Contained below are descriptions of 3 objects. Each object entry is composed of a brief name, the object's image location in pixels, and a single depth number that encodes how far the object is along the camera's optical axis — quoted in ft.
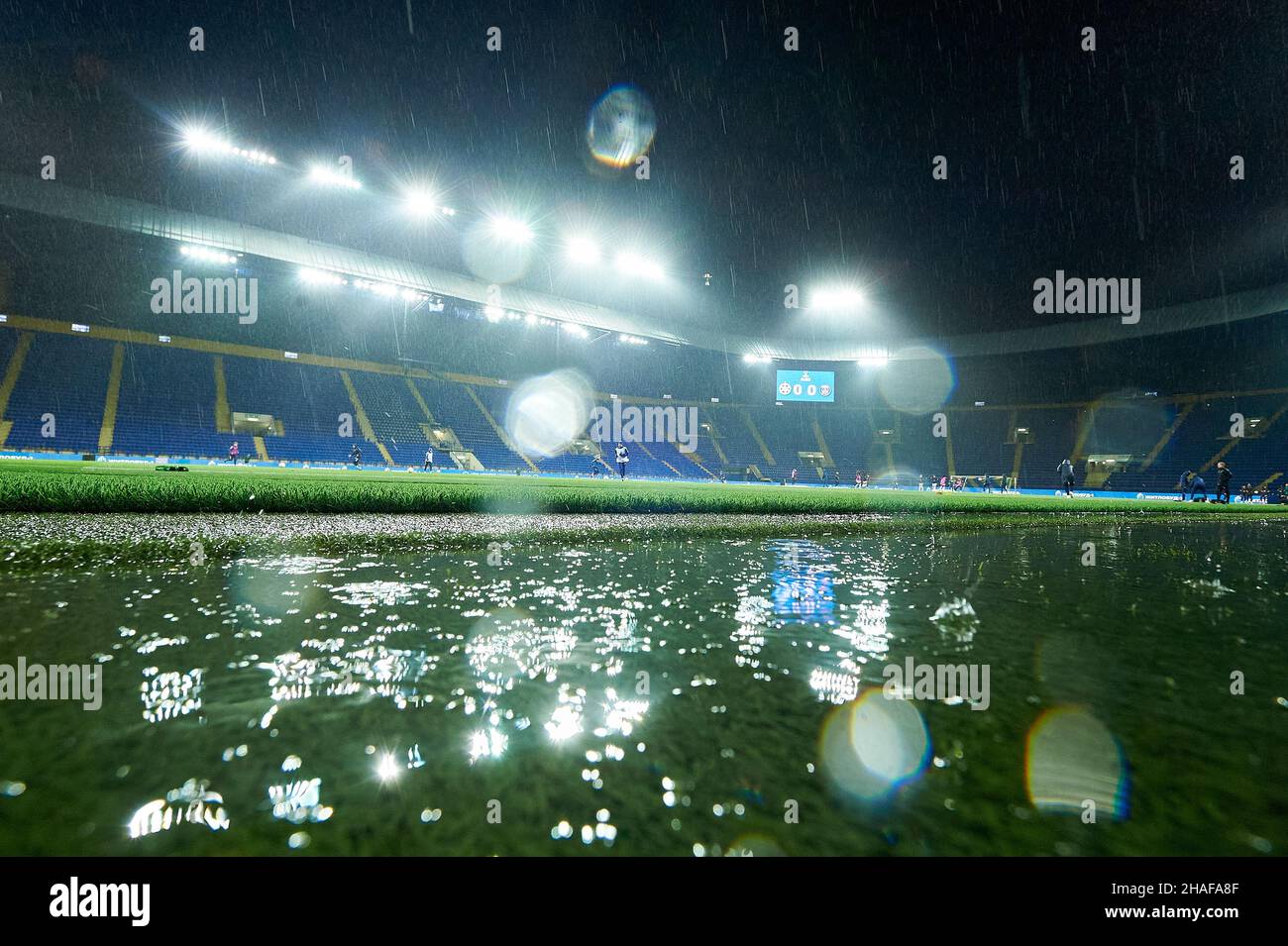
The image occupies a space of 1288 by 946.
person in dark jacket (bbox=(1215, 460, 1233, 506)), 70.54
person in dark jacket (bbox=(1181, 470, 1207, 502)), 89.46
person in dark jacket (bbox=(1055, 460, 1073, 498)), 76.84
